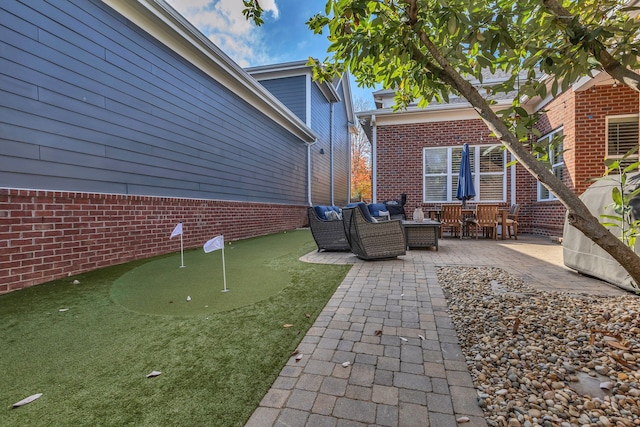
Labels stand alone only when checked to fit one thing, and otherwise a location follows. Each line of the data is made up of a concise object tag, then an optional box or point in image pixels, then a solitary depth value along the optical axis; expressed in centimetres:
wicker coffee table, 577
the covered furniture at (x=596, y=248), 280
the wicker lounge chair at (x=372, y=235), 459
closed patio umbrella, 750
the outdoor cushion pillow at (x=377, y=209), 848
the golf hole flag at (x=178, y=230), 422
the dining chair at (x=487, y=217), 729
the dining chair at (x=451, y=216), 758
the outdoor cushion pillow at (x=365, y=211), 461
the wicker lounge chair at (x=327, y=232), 554
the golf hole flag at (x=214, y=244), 298
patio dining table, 739
